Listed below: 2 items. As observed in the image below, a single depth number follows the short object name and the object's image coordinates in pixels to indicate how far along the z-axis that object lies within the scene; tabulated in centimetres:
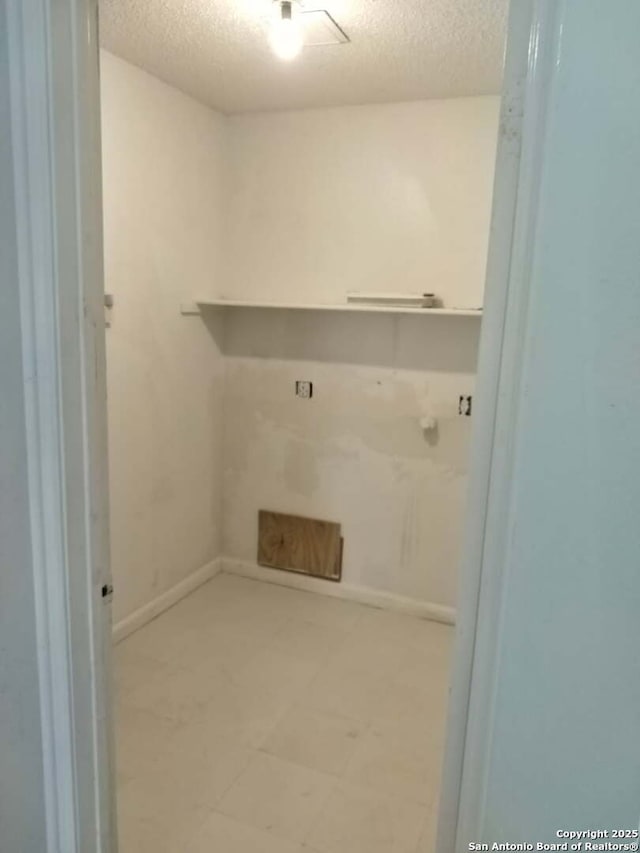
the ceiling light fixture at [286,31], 184
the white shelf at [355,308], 265
